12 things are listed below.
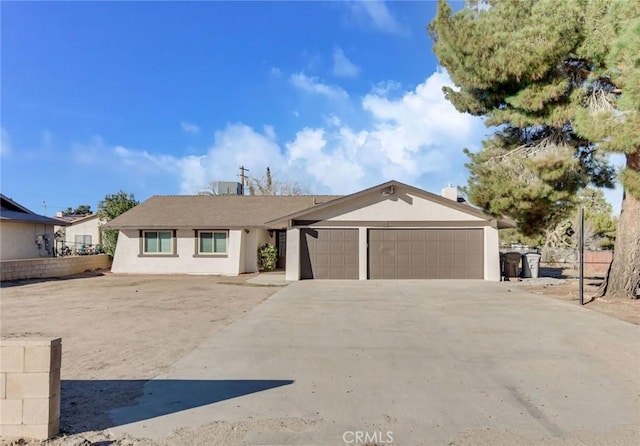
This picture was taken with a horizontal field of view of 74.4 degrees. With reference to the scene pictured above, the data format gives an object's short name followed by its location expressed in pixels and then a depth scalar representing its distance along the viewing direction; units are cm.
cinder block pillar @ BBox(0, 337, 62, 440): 365
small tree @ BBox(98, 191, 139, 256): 2383
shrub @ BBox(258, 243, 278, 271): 2211
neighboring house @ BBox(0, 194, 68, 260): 1986
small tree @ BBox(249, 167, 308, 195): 4456
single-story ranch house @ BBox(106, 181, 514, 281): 1786
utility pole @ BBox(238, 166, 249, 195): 4078
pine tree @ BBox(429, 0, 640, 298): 1012
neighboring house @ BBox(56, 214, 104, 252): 3738
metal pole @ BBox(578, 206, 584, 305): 1111
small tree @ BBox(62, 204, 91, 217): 7099
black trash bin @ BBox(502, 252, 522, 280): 1888
